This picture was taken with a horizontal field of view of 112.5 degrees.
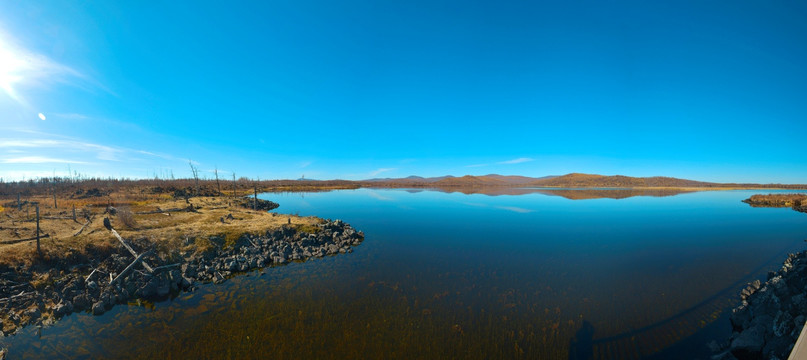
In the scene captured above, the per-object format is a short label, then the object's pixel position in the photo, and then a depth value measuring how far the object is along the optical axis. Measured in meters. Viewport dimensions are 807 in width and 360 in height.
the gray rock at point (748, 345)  7.02
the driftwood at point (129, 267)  11.95
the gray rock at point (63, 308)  10.01
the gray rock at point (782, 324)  6.82
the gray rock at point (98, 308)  10.27
